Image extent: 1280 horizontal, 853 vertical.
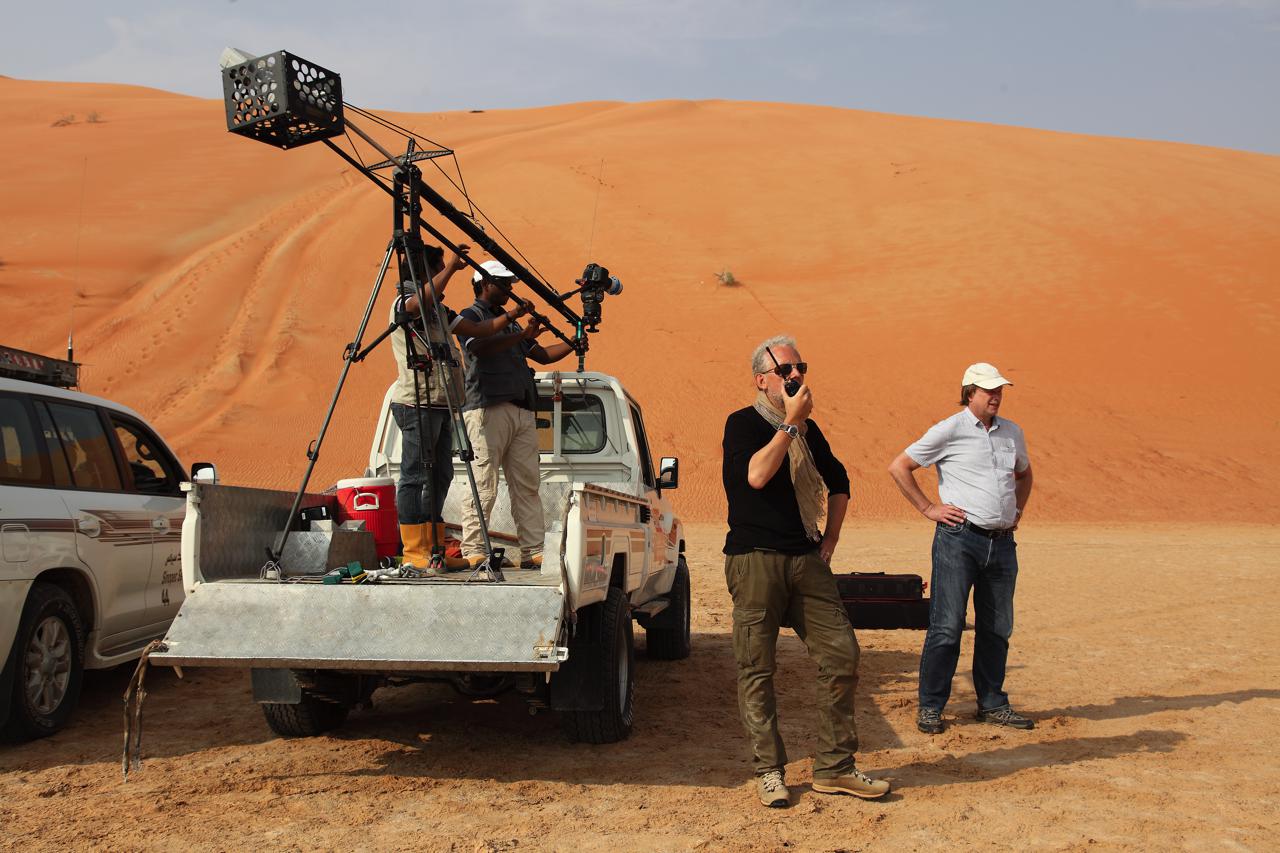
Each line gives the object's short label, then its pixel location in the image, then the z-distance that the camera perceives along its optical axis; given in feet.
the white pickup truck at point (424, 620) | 15.24
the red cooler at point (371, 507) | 21.24
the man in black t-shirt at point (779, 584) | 15.71
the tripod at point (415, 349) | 17.40
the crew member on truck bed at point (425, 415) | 19.22
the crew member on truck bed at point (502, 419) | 20.95
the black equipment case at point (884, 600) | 24.93
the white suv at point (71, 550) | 18.11
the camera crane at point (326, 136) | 16.26
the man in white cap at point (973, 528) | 20.27
